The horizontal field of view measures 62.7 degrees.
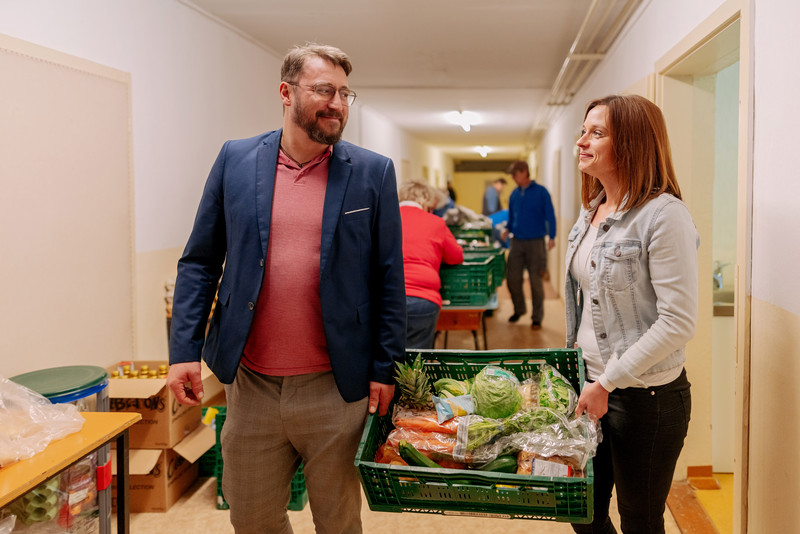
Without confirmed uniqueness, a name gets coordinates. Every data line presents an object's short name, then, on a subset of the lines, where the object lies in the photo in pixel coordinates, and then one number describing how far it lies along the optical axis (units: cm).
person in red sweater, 356
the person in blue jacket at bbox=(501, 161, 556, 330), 691
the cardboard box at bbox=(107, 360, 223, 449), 292
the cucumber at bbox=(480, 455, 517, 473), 143
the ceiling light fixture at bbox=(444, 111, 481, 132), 1030
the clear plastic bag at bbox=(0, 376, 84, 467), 169
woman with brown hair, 155
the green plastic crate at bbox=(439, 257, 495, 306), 419
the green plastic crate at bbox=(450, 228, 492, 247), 588
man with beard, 172
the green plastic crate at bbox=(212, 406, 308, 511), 296
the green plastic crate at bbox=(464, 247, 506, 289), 484
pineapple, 169
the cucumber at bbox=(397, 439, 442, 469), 146
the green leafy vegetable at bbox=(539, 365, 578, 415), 158
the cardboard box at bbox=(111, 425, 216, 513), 290
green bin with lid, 231
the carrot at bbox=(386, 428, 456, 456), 151
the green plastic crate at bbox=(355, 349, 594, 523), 135
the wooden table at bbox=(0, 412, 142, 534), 156
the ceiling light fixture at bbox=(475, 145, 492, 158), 1742
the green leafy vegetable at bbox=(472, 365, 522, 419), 157
